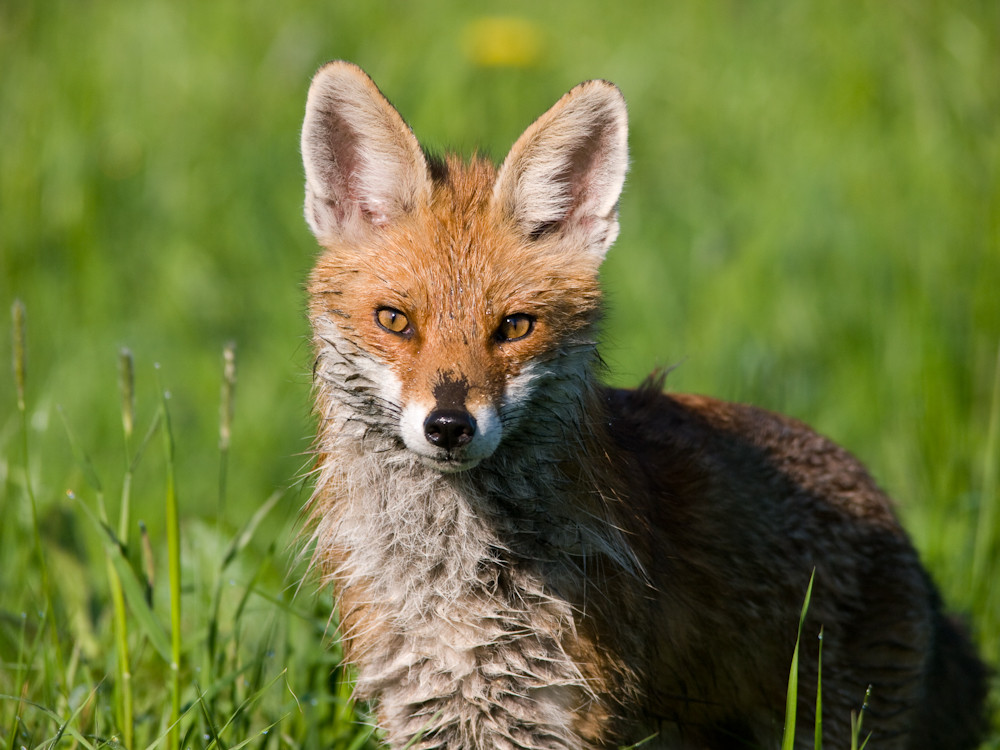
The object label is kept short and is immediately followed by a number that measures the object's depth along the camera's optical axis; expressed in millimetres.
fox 6801
